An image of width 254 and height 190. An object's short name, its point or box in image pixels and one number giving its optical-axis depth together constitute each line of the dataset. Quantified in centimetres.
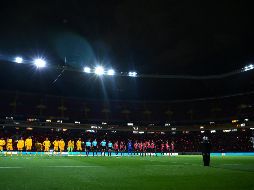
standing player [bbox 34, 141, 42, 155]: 3706
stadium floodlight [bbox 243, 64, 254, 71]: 2838
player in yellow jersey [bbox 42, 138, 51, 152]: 3264
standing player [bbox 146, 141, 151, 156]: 4181
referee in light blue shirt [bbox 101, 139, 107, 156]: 3225
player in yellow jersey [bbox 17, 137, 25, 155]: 3244
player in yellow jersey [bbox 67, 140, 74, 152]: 3438
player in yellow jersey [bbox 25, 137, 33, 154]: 3279
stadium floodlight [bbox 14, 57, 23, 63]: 2586
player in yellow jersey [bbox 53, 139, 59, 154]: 3406
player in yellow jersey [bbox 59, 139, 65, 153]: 3347
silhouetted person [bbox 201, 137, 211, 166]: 1416
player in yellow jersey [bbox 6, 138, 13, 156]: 3233
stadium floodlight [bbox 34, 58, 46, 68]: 2611
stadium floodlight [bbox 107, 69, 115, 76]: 3075
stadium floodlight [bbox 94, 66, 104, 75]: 2889
